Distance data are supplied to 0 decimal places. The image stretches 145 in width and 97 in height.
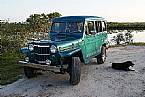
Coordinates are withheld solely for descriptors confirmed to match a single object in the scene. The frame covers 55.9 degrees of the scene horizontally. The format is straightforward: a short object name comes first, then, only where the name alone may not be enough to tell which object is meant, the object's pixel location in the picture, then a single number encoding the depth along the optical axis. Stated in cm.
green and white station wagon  435
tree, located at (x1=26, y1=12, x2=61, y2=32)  902
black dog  528
